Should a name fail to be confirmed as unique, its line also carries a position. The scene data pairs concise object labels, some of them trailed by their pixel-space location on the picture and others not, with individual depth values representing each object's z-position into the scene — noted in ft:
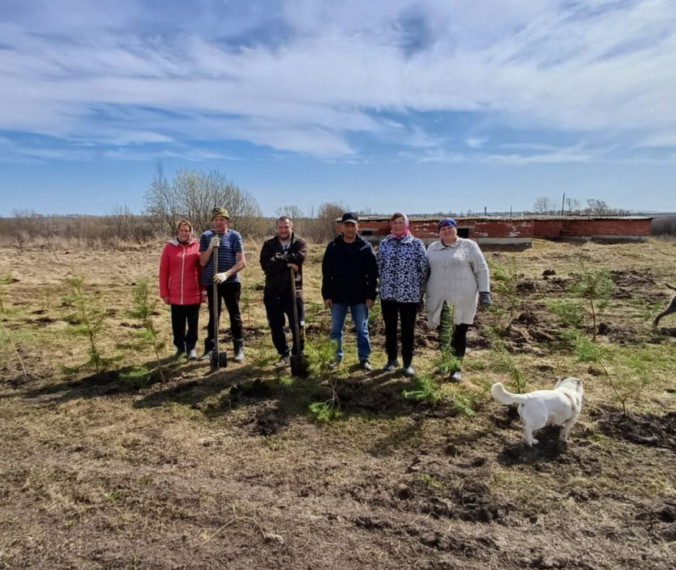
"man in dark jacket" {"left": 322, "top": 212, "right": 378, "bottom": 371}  17.57
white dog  12.22
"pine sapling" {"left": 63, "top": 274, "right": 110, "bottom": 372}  19.02
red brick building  74.49
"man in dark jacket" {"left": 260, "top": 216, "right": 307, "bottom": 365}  18.42
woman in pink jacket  19.42
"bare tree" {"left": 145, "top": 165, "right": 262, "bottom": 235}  94.99
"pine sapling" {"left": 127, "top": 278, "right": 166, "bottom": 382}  17.88
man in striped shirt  19.06
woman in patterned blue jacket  17.03
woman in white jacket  16.63
